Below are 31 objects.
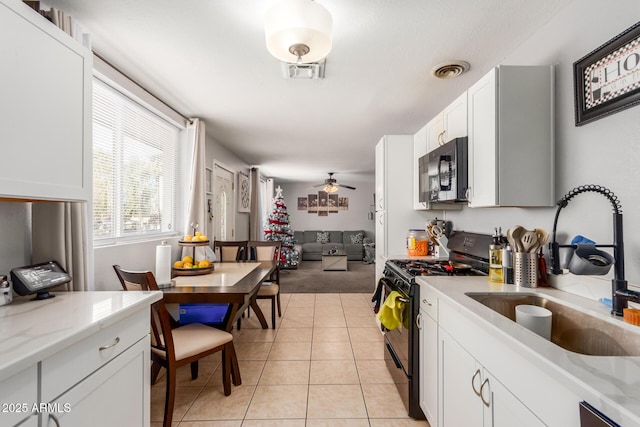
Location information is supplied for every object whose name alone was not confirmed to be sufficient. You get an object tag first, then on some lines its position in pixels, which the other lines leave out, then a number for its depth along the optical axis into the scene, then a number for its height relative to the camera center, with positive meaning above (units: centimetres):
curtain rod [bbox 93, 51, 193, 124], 202 +112
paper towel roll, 192 -33
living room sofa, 829 -80
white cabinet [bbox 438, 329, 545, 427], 91 -68
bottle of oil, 167 -27
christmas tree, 680 -35
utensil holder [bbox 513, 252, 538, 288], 151 -28
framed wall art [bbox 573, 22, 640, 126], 113 +60
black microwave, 186 +31
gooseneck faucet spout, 106 -19
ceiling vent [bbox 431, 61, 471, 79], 209 +111
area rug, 498 -126
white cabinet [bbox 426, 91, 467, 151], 190 +68
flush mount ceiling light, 136 +91
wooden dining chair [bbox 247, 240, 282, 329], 324 -51
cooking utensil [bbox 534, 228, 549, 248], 153 -11
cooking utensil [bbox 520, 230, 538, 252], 153 -13
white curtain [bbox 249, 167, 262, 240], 606 +21
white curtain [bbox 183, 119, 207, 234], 316 +42
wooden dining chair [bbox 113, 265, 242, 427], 164 -81
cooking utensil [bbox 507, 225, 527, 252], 158 -11
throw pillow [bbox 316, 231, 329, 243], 889 -65
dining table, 181 -49
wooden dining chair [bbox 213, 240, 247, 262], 343 -42
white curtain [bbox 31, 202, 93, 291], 146 -11
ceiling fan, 709 +78
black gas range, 178 -49
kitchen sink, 100 -44
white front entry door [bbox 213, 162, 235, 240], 424 +23
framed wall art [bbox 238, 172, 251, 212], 541 +46
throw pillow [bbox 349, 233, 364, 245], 863 -66
